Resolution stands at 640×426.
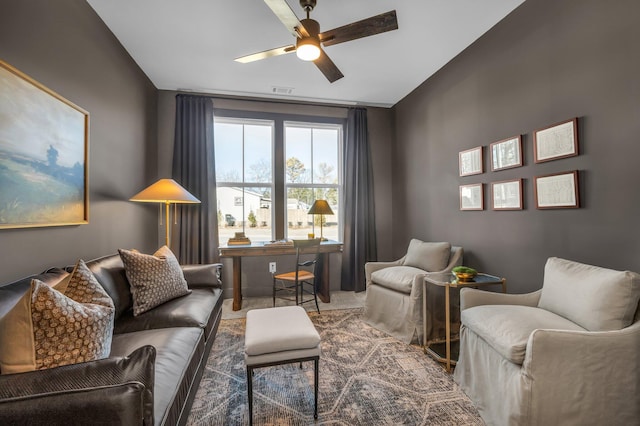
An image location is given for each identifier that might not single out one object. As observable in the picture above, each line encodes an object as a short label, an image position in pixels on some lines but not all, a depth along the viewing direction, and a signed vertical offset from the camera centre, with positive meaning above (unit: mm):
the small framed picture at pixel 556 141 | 1943 +536
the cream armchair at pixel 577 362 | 1349 -709
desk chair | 3310 -536
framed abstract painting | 1526 +412
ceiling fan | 1896 +1330
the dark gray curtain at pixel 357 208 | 4230 +148
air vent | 3783 +1735
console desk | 3409 -423
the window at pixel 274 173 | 4098 +678
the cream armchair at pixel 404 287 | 2504 -673
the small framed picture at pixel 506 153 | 2355 +547
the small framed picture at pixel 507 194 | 2359 +188
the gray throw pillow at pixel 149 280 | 1929 -423
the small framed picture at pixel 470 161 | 2783 +561
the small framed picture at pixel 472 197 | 2777 +197
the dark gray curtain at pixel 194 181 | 3734 +522
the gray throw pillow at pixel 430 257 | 2889 -413
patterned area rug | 1626 -1128
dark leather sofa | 768 -516
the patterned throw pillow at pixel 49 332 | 969 -404
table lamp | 3646 +133
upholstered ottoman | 1550 -701
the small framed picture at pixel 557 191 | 1944 +180
